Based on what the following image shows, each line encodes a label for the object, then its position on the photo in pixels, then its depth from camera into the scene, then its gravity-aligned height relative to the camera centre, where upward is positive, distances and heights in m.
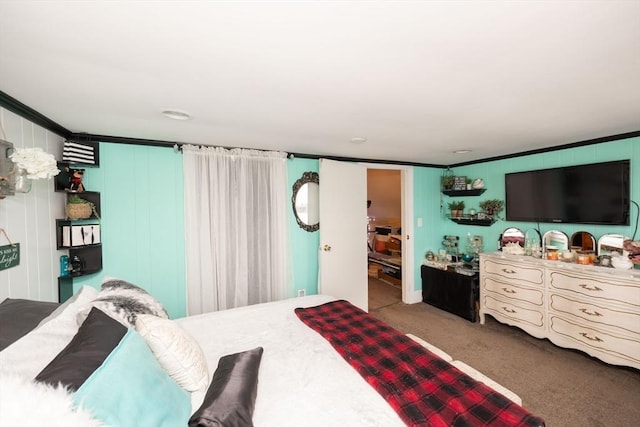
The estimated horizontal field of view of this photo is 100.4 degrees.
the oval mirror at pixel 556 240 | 3.11 -0.40
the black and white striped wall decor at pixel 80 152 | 2.24 +0.55
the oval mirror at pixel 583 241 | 2.88 -0.39
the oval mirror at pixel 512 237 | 3.51 -0.39
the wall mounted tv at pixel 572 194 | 2.62 +0.13
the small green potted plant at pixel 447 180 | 4.24 +0.47
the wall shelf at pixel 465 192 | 3.93 +0.25
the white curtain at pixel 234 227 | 2.80 -0.16
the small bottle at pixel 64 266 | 2.27 -0.43
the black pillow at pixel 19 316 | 1.03 -0.45
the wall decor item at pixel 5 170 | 1.46 +0.26
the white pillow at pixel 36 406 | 0.58 -0.44
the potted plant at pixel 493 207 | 3.69 +0.01
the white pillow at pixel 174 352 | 1.20 -0.63
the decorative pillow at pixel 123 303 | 1.25 -0.45
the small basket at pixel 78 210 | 2.22 +0.05
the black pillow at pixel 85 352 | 0.79 -0.46
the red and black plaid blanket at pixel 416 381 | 1.12 -0.87
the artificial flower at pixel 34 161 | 1.48 +0.31
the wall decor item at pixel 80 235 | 2.24 -0.17
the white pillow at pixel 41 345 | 0.85 -0.46
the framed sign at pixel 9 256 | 1.51 -0.23
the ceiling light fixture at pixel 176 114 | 1.88 +0.72
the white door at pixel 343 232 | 3.39 -0.28
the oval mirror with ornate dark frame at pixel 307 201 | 3.37 +0.13
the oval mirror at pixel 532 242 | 3.23 -0.44
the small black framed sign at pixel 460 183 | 4.11 +0.40
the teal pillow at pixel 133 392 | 0.75 -0.56
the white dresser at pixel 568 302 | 2.27 -0.97
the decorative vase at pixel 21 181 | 1.55 +0.21
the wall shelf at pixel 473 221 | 3.81 -0.20
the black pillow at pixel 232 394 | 0.97 -0.78
